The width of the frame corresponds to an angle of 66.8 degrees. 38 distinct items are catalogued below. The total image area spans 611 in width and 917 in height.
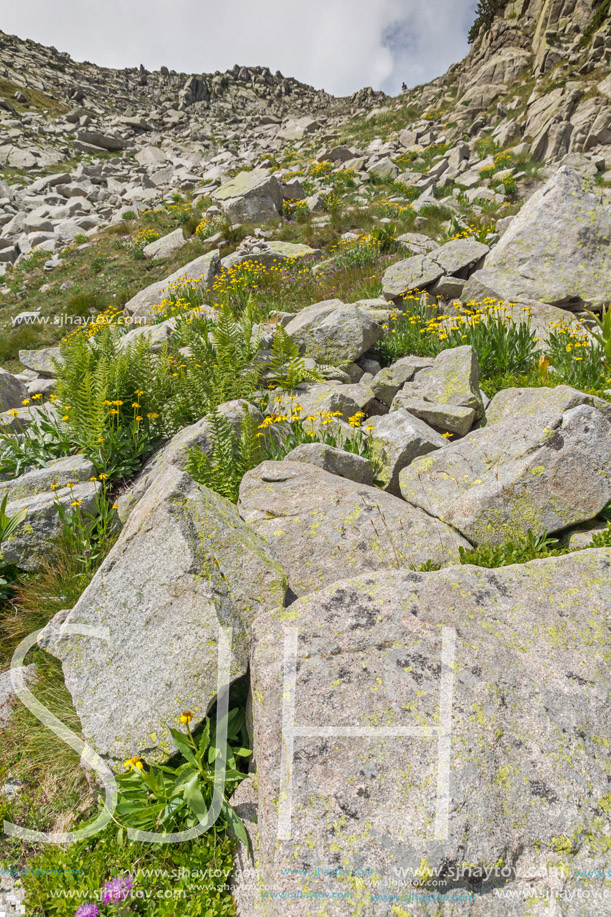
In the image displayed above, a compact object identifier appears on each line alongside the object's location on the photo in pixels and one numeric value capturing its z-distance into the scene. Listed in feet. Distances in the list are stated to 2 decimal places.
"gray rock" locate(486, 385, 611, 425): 14.83
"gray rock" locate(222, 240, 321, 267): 41.57
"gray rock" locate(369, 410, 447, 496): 15.93
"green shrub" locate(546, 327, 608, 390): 19.27
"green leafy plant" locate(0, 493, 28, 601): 13.30
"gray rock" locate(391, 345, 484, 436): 17.87
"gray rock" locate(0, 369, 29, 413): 22.68
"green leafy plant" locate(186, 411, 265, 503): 14.97
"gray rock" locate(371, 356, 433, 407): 21.79
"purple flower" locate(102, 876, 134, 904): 7.18
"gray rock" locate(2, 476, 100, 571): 13.85
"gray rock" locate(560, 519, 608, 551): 11.94
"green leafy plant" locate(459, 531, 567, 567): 11.51
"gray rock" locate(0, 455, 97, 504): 15.67
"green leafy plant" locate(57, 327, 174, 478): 17.10
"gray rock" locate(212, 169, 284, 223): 55.93
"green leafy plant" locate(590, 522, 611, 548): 11.45
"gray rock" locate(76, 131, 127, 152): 128.98
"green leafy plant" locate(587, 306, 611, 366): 20.08
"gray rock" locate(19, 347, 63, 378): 29.66
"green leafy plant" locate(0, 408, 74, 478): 17.69
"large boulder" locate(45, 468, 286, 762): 8.38
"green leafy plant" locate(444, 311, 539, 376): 21.98
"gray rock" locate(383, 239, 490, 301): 30.58
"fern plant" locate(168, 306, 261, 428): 19.65
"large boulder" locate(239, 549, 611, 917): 5.68
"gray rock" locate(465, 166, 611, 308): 25.99
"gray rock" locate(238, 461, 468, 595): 11.24
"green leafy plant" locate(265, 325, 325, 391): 20.88
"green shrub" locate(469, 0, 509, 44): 104.15
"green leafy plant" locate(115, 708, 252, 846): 7.82
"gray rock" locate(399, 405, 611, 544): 12.30
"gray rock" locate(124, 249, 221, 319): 39.78
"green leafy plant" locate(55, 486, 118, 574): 13.57
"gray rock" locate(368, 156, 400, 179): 71.67
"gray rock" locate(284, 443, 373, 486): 15.43
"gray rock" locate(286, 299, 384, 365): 23.89
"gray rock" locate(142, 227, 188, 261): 54.49
